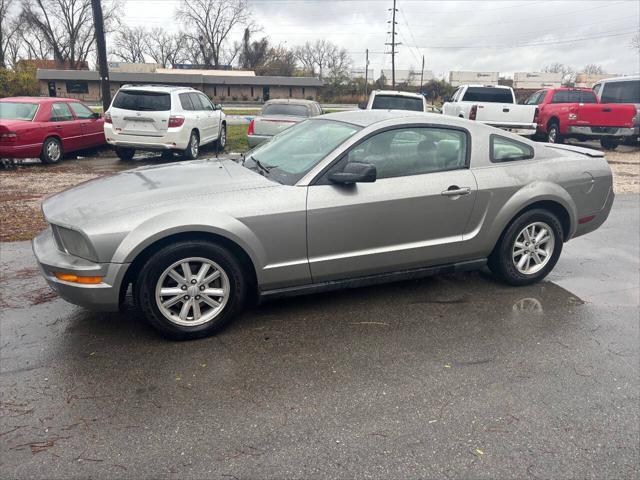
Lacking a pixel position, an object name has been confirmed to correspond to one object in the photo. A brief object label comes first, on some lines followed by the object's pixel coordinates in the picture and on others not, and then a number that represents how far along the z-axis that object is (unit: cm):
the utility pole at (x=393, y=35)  5963
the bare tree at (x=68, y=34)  6438
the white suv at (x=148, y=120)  1165
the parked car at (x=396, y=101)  1325
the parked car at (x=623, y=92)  1610
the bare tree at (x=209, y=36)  8012
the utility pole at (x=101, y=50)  1605
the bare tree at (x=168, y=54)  8645
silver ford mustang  352
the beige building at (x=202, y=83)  5553
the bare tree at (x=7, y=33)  5409
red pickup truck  1495
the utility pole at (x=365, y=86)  6331
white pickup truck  1455
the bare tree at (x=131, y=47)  8769
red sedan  1083
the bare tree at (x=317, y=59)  9556
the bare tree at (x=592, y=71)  9800
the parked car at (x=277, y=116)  1232
